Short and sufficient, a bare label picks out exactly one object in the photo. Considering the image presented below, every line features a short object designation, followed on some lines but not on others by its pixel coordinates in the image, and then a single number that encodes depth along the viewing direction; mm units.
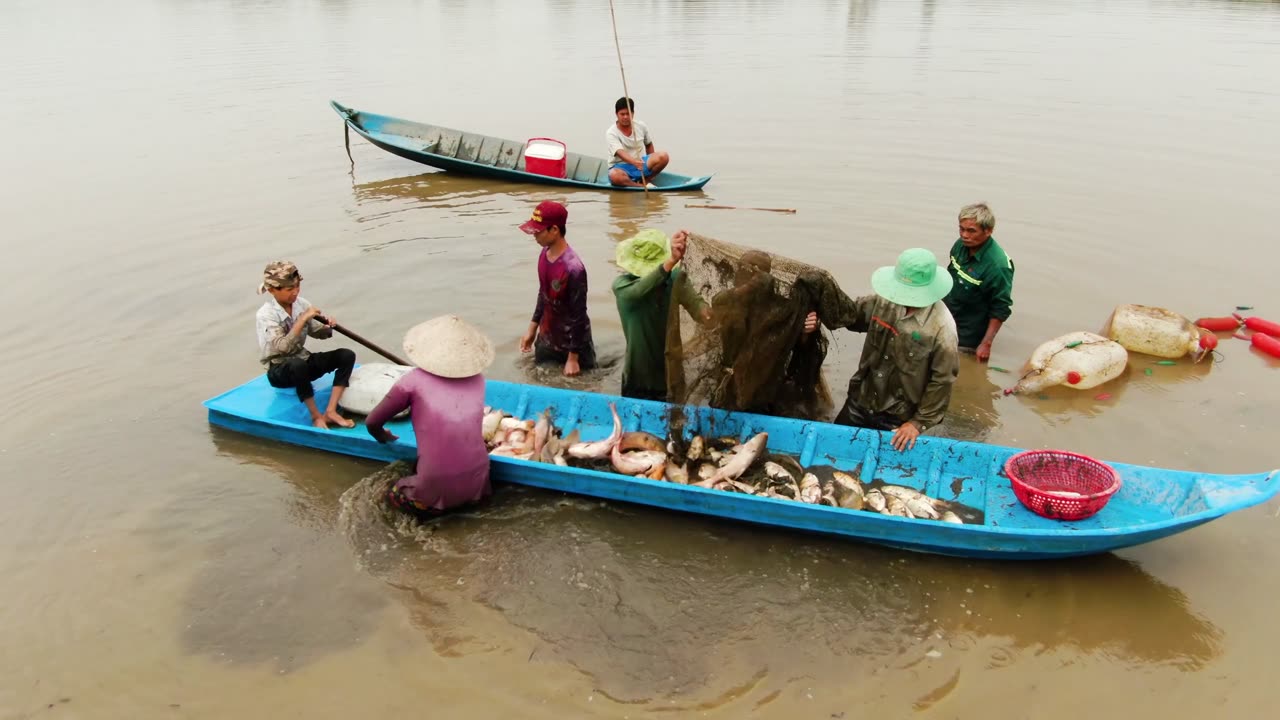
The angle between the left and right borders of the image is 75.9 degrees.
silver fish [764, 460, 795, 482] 5199
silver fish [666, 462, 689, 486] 5297
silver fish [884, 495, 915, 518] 4863
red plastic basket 4578
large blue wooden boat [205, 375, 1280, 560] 4383
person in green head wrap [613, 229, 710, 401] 5273
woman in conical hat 4730
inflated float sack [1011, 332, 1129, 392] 6789
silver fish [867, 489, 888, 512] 4906
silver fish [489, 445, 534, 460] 5605
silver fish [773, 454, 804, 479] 5285
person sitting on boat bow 5566
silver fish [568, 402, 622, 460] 5414
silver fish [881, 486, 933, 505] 4977
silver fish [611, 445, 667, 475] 5367
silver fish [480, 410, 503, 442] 5832
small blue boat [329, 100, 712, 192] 12469
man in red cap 6094
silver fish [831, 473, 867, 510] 4949
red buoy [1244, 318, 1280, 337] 7375
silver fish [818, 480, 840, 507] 4992
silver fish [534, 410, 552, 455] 5639
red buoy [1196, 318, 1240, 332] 7609
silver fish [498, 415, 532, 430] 5867
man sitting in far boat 11891
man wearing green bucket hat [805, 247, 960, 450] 4984
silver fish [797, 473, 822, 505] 4992
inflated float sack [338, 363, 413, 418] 6062
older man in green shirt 6195
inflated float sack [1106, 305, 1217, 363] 7152
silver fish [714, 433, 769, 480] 5219
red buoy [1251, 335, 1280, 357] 7146
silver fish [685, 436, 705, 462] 5406
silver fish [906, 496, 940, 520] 4820
